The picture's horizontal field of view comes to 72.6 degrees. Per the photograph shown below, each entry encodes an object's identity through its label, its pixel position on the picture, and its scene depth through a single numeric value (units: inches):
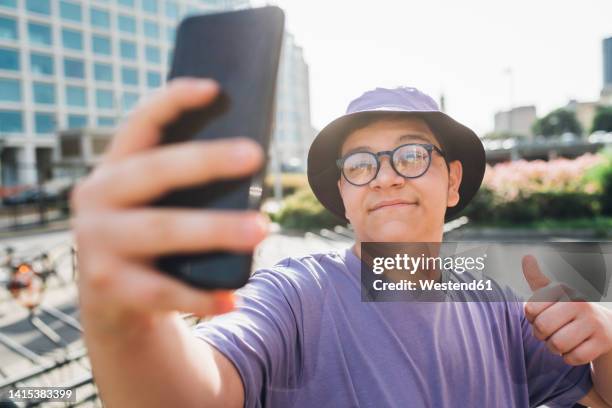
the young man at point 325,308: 14.5
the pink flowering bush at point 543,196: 389.1
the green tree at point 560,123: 1888.5
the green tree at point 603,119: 1673.2
